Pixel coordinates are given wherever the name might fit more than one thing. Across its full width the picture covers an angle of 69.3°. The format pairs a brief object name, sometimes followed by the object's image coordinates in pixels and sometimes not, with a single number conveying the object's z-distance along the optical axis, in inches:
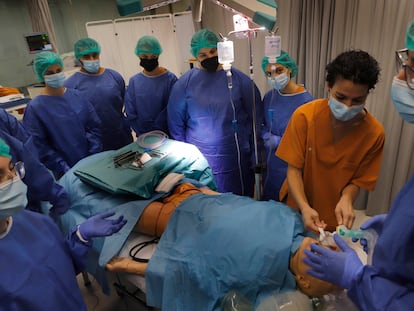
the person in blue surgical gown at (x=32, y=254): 33.6
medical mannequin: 43.4
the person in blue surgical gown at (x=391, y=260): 29.0
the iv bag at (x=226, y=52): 54.4
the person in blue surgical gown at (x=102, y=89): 97.0
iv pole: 51.7
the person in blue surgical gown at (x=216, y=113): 82.0
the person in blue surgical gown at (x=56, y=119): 79.1
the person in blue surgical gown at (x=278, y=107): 77.9
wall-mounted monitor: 131.0
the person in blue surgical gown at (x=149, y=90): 98.1
